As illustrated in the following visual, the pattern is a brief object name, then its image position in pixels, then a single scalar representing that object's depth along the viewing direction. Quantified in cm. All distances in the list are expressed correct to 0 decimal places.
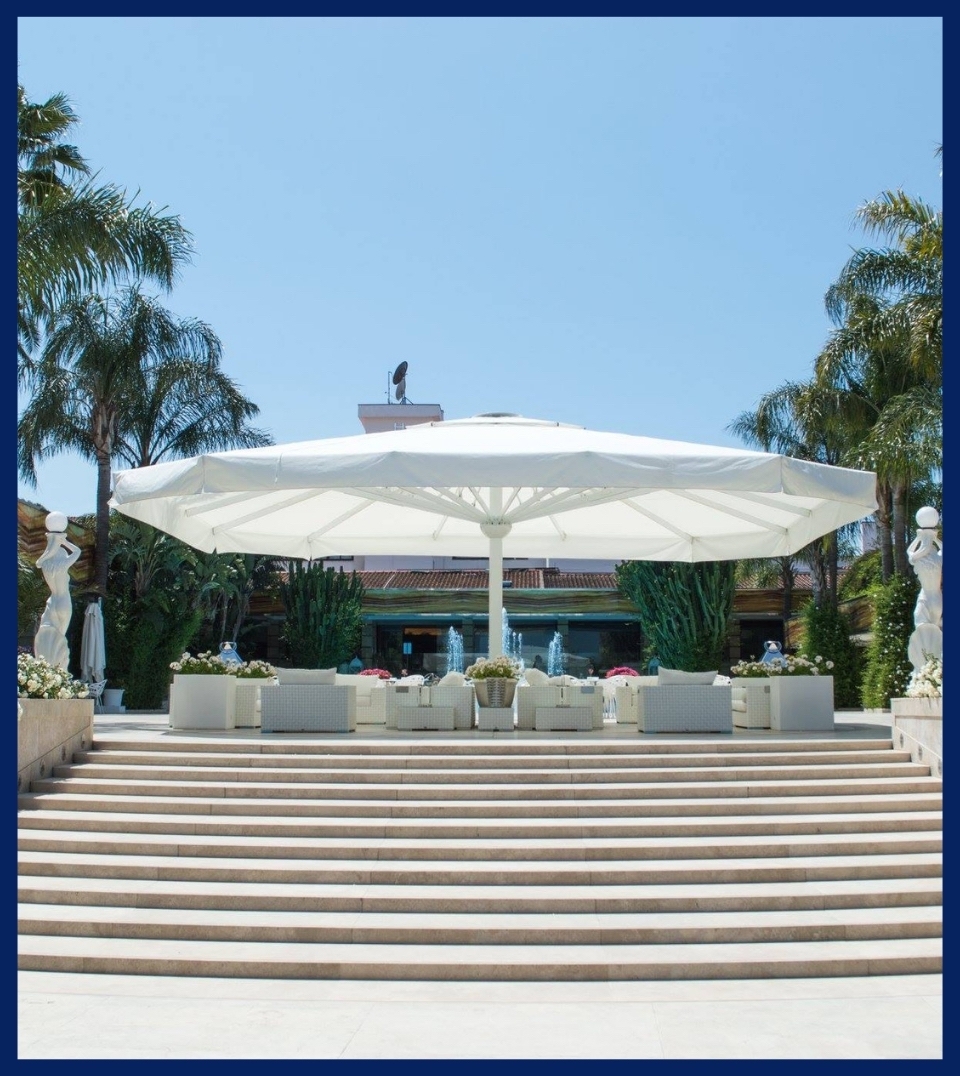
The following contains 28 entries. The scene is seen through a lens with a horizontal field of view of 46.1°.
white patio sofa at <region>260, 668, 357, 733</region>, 1218
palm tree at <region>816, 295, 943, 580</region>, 2033
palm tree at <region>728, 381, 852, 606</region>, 2844
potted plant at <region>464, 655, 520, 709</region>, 1268
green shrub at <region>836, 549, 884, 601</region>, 3447
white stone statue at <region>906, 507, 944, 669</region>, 1218
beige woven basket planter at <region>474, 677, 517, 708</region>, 1268
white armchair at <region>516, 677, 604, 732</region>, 1233
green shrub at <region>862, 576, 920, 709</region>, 1934
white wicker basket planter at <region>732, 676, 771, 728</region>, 1329
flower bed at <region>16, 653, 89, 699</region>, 1098
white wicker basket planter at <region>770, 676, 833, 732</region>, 1281
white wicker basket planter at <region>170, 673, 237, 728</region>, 1307
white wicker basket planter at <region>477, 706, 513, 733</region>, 1252
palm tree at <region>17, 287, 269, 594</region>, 2559
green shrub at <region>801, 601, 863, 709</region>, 2195
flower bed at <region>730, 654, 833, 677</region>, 1326
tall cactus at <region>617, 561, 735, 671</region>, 2523
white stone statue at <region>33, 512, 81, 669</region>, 1226
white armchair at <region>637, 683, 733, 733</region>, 1213
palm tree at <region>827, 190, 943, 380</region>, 1919
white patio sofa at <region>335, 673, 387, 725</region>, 1403
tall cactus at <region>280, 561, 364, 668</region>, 2736
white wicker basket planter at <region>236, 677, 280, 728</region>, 1345
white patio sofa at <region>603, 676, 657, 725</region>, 1421
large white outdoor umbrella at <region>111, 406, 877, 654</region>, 1116
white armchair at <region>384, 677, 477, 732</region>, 1245
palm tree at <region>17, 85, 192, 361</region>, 1597
